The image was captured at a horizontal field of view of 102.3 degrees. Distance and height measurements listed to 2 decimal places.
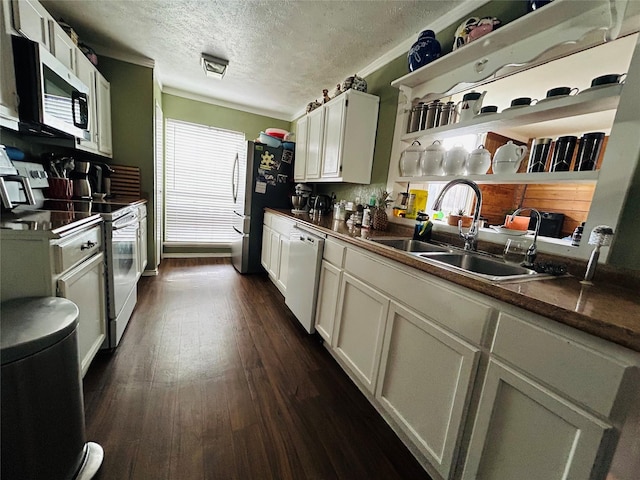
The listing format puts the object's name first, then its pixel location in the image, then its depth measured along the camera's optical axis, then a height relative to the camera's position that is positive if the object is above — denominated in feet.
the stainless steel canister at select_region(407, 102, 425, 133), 6.17 +2.14
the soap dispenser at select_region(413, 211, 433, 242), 5.59 -0.51
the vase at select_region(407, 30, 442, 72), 5.45 +3.30
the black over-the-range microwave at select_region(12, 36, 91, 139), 4.47 +1.44
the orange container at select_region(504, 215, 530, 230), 5.72 -0.14
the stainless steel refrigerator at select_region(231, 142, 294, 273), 10.81 -0.01
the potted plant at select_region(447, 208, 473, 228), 5.46 -0.18
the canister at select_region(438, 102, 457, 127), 5.53 +2.03
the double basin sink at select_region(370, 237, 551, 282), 3.27 -0.80
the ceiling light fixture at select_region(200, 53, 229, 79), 8.30 +3.95
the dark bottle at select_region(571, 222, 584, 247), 3.83 -0.21
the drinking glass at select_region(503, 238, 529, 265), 4.16 -0.55
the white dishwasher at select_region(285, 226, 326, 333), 6.31 -2.07
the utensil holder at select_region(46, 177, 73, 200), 6.25 -0.46
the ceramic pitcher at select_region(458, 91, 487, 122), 4.96 +2.05
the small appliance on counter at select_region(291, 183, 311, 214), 10.86 -0.19
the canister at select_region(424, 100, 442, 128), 5.79 +2.11
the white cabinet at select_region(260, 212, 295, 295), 8.55 -2.07
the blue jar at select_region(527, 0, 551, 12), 3.82 +3.16
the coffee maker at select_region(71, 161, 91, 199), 7.03 -0.25
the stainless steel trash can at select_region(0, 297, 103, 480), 2.46 -2.32
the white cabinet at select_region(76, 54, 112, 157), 7.01 +1.96
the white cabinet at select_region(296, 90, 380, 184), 7.55 +1.88
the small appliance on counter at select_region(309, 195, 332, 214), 10.34 -0.32
